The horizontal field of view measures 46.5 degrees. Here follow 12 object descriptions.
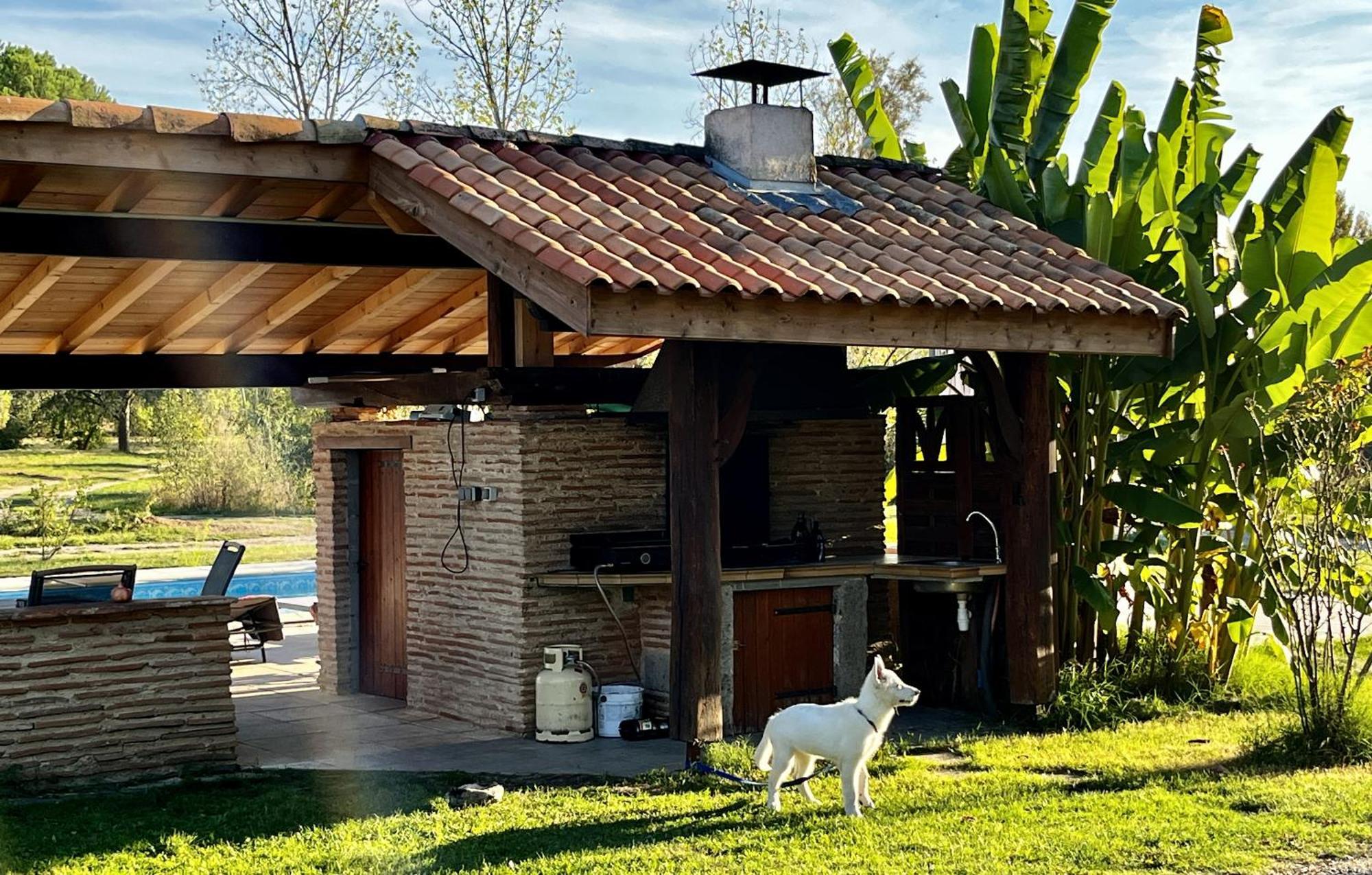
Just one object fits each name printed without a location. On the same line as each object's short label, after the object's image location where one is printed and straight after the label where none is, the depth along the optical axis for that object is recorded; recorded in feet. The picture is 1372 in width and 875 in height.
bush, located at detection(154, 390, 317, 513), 103.19
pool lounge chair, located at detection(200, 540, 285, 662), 48.03
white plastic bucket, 36.17
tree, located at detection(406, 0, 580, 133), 89.25
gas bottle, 35.88
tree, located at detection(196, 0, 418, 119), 90.07
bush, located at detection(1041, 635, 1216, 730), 36.83
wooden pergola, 29.12
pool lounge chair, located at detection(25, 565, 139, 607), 36.14
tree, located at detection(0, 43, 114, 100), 165.78
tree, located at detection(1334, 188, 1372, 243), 136.05
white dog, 27.81
